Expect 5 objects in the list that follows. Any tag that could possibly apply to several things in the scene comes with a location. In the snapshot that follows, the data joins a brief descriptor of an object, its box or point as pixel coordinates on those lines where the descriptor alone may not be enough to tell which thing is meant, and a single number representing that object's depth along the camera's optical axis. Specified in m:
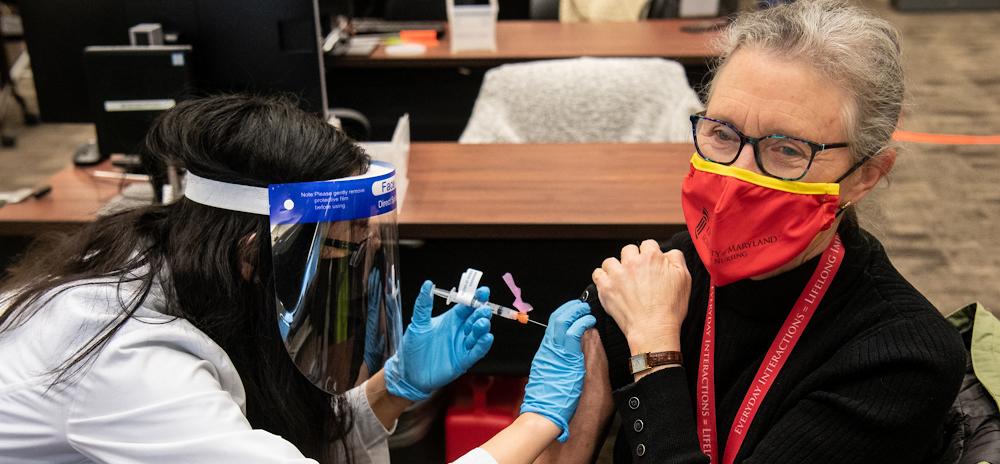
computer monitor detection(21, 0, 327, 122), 2.41
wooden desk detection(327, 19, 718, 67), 3.83
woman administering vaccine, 1.19
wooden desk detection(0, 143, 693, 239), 2.23
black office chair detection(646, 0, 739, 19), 4.72
